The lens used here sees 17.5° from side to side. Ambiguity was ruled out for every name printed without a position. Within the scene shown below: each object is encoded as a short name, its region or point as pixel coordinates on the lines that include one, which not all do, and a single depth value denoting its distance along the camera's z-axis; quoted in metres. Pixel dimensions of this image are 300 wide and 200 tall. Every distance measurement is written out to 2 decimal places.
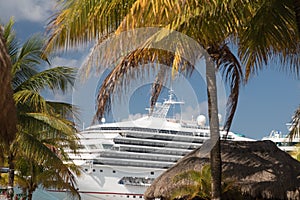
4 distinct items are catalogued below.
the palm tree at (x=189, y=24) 11.05
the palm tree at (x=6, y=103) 10.01
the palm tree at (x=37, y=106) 18.12
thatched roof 17.56
